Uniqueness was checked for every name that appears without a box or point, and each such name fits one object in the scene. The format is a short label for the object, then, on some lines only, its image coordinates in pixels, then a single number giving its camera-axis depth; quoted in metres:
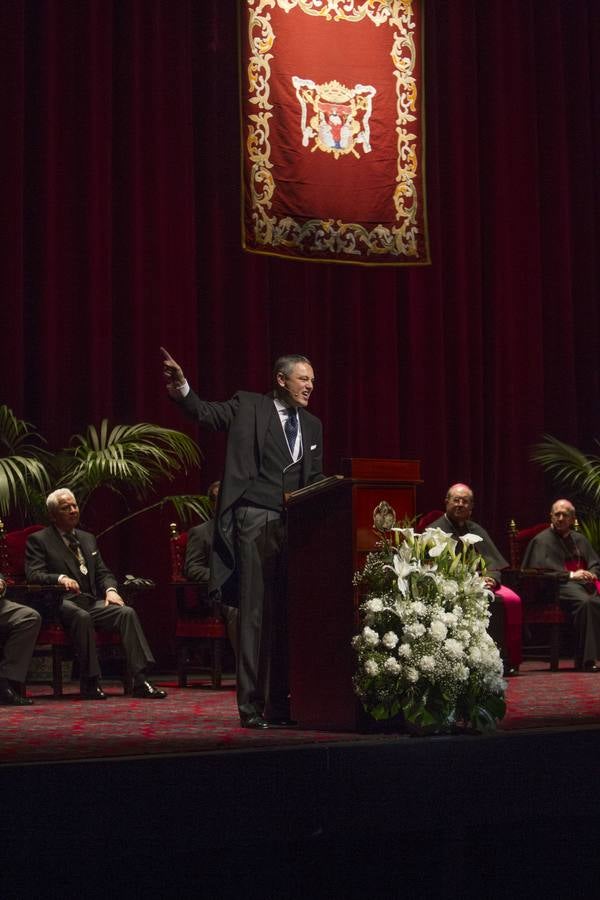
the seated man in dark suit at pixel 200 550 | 13.26
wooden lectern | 7.70
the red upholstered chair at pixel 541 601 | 14.38
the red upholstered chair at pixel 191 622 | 12.95
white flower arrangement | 7.25
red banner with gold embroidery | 15.17
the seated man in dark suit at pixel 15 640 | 11.11
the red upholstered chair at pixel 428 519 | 14.67
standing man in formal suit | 8.27
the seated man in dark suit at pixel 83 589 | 11.81
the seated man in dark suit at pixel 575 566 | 14.44
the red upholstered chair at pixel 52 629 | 11.91
